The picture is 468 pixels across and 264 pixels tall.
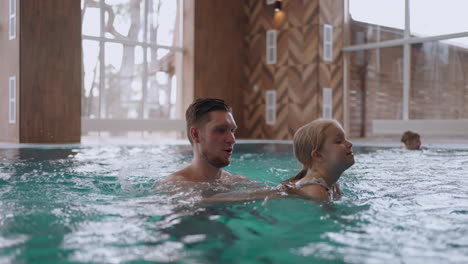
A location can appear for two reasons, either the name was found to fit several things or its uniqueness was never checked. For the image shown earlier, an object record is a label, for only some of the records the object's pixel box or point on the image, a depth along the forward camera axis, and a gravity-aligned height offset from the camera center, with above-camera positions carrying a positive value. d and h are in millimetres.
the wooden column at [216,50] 12641 +1974
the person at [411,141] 8000 -394
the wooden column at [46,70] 9133 +970
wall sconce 12766 +3218
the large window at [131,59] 11469 +1580
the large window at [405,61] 10758 +1484
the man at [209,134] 2486 -91
